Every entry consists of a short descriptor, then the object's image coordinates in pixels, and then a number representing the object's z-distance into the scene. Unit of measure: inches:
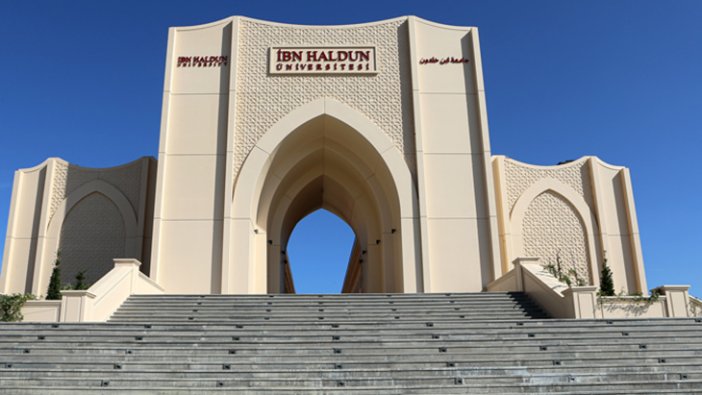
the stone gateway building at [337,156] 682.6
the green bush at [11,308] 474.0
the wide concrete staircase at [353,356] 316.2
